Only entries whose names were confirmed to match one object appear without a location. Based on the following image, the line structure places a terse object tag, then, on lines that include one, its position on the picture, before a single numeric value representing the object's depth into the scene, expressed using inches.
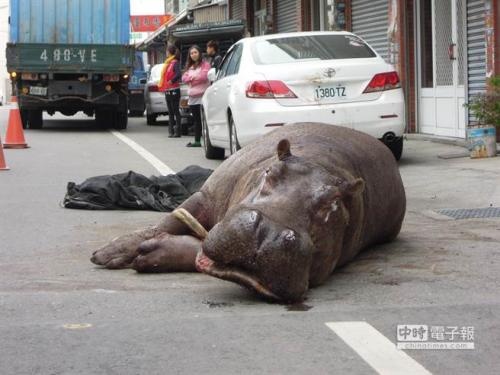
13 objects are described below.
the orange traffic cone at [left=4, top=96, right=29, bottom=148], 670.5
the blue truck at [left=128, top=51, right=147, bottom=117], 1064.8
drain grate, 331.6
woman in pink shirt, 661.9
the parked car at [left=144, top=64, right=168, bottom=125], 975.6
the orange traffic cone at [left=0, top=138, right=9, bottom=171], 514.6
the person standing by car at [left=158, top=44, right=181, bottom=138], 748.0
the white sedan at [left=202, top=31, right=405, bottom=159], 454.9
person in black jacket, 719.1
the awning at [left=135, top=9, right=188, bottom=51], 1512.1
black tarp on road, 358.9
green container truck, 848.9
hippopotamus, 187.8
